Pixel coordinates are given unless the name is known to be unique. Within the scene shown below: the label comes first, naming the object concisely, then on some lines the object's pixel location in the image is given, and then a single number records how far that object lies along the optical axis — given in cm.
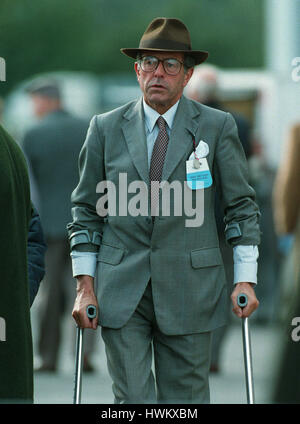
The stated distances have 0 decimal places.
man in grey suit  1012
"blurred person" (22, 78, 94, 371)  1880
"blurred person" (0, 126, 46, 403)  905
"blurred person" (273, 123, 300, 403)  525
